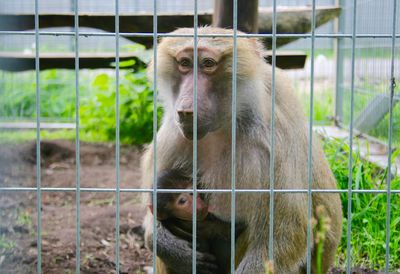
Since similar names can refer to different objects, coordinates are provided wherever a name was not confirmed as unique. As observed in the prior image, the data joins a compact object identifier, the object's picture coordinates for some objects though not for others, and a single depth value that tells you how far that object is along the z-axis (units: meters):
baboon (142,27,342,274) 3.68
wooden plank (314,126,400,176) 5.69
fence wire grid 2.86
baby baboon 3.95
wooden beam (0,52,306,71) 7.33
